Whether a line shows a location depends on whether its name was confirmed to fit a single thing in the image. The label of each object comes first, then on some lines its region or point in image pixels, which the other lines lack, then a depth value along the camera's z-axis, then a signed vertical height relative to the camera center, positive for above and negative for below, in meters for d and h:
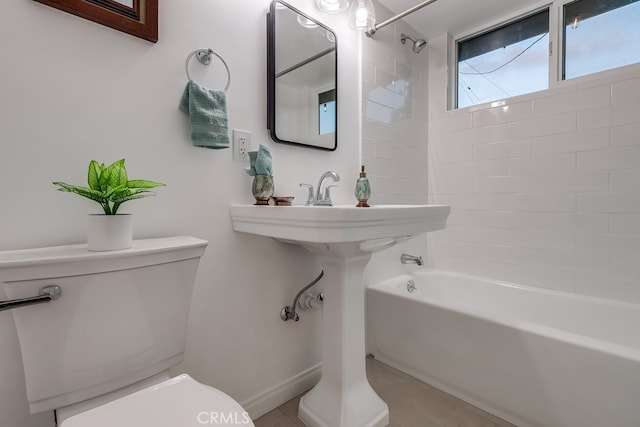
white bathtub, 1.04 -0.66
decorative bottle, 1.28 +0.06
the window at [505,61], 1.89 +1.03
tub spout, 2.07 -0.39
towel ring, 1.08 +0.58
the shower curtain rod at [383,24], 1.52 +1.09
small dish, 1.26 +0.02
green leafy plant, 0.76 +0.06
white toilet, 0.63 -0.34
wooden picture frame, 0.85 +0.61
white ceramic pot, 0.76 -0.07
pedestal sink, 1.07 -0.42
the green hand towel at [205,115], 1.04 +0.34
